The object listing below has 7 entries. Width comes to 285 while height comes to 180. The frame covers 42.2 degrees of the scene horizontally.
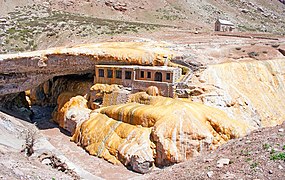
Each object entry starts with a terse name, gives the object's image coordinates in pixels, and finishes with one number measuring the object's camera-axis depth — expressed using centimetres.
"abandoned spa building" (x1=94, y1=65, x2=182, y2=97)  3225
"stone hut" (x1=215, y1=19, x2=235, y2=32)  6962
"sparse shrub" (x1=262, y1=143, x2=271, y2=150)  1596
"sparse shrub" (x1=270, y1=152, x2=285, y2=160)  1477
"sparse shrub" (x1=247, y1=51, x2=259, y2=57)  4119
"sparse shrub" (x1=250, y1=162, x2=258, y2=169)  1474
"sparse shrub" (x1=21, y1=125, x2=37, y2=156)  2287
